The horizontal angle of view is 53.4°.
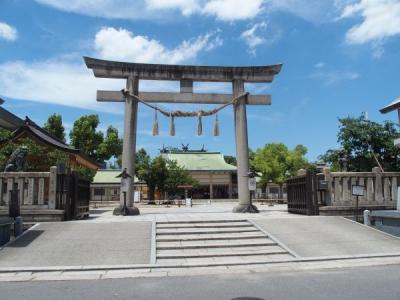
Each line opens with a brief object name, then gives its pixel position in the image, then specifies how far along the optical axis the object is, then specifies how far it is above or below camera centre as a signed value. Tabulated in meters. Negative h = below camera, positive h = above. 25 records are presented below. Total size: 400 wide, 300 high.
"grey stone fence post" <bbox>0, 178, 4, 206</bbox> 12.42 +0.02
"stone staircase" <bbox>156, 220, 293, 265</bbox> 9.22 -1.29
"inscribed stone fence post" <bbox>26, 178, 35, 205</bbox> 12.66 +0.10
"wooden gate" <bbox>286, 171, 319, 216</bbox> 14.16 -0.08
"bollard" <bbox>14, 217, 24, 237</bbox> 10.61 -0.88
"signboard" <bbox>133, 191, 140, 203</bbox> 36.28 -0.36
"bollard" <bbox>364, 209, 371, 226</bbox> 12.63 -0.80
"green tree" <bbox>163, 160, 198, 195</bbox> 37.91 +1.42
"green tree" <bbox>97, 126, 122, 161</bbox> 43.25 +5.15
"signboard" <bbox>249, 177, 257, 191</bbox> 16.35 +0.38
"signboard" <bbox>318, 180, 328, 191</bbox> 14.20 +0.24
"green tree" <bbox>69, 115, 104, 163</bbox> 42.87 +6.09
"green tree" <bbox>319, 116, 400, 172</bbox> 24.66 +3.08
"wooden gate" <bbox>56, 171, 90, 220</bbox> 12.96 -0.06
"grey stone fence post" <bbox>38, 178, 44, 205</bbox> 12.70 +0.01
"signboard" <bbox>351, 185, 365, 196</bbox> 13.28 +0.09
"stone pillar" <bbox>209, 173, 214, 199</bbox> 48.50 +0.59
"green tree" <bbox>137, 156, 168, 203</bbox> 37.53 +1.89
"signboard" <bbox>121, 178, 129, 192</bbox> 15.55 +0.35
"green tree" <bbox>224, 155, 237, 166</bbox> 72.40 +6.17
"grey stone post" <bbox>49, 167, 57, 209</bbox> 12.58 +0.16
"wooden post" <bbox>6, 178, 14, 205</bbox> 12.66 +0.29
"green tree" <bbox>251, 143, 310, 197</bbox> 45.06 +3.47
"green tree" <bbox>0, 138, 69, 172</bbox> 18.67 +1.79
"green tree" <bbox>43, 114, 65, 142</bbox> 38.41 +6.58
